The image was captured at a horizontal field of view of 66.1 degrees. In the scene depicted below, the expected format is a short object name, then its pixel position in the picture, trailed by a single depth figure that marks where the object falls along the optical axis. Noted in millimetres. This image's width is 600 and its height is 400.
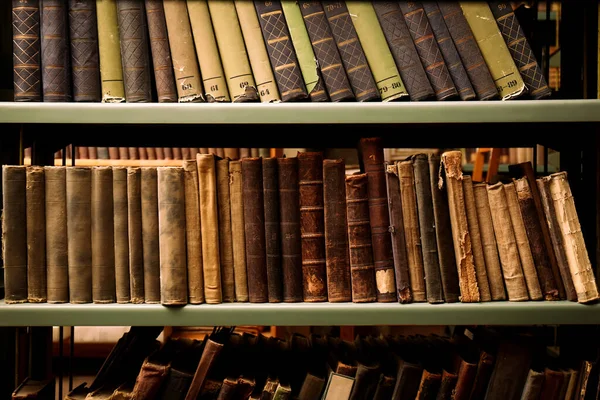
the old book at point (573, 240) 900
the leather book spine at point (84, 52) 920
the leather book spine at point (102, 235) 908
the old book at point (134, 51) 919
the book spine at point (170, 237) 896
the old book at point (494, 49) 932
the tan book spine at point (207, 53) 932
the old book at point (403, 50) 932
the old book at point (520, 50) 943
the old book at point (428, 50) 934
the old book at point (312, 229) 928
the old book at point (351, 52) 932
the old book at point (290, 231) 927
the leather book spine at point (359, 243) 922
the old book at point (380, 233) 926
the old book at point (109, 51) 927
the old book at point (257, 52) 932
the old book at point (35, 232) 901
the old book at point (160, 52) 926
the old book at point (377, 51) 937
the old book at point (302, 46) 937
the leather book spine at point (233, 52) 933
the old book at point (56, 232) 905
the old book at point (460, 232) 908
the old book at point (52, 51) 910
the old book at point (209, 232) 914
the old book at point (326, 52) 931
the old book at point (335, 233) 924
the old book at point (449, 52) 935
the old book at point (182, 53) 925
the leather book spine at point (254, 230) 926
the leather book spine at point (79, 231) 904
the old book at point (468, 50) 931
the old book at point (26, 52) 907
